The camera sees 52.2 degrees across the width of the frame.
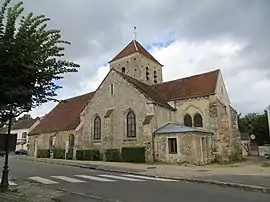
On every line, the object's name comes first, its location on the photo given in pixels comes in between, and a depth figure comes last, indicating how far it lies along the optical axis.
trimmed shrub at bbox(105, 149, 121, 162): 25.56
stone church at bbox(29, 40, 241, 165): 23.25
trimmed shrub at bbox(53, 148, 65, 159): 30.46
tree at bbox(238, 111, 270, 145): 46.43
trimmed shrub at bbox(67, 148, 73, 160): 29.32
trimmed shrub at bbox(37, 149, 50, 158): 32.89
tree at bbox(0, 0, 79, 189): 8.81
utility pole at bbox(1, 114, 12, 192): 9.58
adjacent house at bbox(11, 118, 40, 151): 56.94
